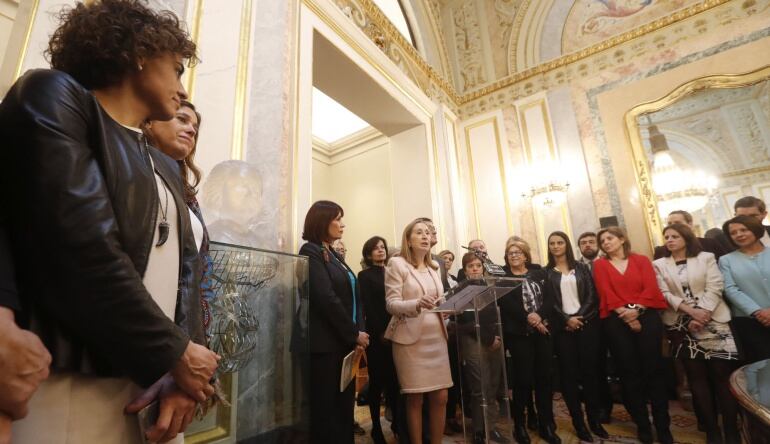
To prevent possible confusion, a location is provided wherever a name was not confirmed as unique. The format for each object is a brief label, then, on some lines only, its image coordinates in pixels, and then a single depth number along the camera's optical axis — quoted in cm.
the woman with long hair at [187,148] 117
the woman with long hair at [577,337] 277
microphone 280
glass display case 158
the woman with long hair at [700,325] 249
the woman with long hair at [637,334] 257
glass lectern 213
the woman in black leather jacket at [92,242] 58
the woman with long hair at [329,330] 202
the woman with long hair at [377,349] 271
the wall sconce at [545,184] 527
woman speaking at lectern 228
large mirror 433
